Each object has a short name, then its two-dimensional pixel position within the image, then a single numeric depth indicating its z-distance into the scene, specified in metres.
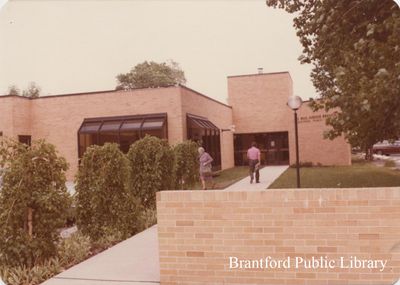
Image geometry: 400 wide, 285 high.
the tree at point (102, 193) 6.22
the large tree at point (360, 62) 6.11
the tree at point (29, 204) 4.72
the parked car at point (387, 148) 31.05
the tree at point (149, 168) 8.38
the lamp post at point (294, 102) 11.75
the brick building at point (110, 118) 16.56
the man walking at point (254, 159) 13.86
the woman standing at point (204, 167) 10.88
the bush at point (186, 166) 10.23
